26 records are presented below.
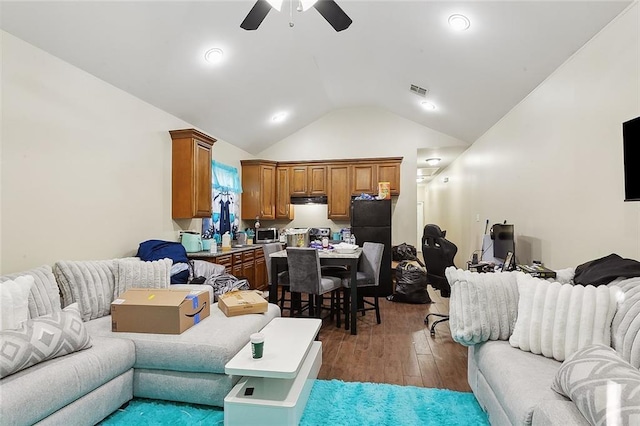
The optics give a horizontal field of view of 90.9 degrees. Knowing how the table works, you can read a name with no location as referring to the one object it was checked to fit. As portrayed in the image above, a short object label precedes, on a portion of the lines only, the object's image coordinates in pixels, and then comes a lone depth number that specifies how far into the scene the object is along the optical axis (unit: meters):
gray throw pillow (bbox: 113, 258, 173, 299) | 2.68
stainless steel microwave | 6.05
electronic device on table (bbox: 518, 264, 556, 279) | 2.21
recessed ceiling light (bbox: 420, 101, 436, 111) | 5.01
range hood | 6.32
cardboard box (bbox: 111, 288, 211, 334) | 2.16
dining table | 3.48
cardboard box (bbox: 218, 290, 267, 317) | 2.55
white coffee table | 1.70
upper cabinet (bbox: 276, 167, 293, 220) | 6.45
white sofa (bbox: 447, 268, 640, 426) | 1.20
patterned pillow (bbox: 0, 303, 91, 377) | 1.55
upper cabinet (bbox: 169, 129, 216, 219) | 4.05
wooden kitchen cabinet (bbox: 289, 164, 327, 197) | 6.32
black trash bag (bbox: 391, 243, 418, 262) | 5.93
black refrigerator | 5.13
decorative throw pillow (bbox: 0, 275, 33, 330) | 1.81
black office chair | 3.57
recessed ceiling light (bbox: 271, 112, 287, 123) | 5.67
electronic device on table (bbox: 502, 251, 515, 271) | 2.93
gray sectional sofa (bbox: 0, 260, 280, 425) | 1.53
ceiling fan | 2.17
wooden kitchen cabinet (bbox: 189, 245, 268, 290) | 4.17
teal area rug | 1.89
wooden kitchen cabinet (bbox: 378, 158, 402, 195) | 6.04
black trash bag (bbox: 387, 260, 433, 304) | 4.77
